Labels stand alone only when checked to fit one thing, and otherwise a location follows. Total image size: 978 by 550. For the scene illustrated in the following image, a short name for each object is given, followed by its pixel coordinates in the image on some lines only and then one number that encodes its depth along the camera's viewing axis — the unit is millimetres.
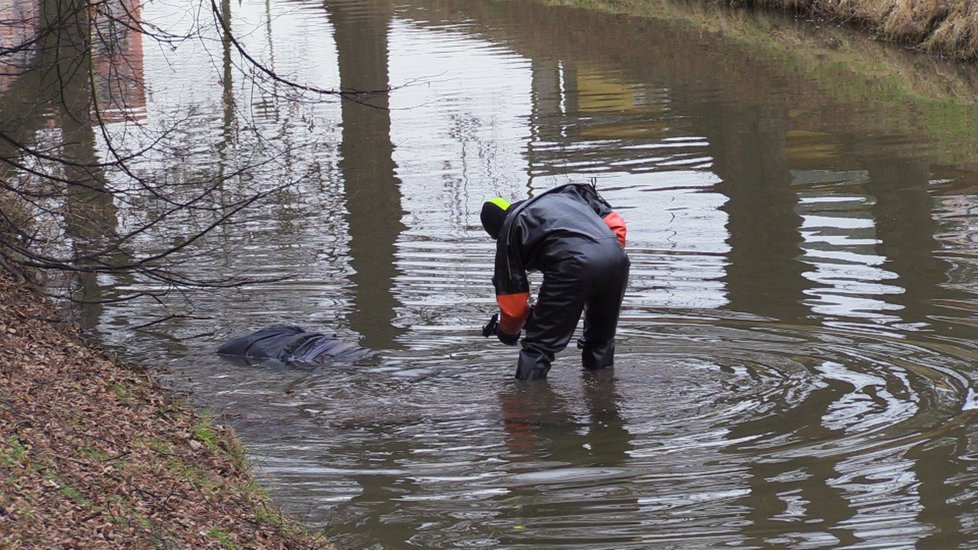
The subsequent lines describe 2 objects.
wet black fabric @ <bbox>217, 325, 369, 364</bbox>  17719
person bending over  15437
